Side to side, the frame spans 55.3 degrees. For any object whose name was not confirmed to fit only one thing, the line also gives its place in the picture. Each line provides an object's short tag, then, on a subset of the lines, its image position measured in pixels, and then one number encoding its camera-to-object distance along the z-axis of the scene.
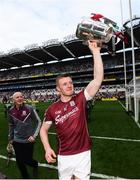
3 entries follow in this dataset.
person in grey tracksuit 2.66
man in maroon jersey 1.53
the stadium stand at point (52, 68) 26.39
